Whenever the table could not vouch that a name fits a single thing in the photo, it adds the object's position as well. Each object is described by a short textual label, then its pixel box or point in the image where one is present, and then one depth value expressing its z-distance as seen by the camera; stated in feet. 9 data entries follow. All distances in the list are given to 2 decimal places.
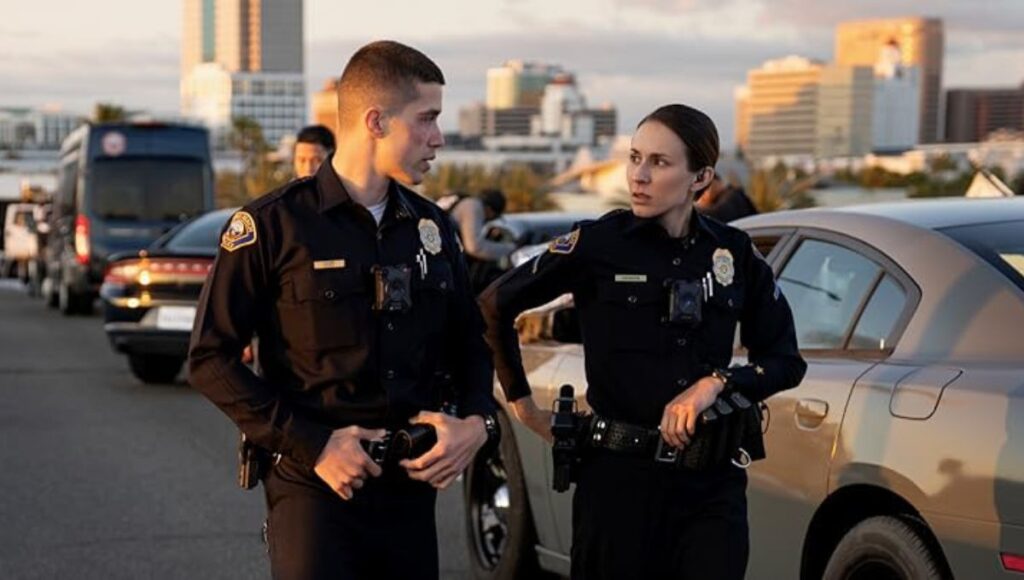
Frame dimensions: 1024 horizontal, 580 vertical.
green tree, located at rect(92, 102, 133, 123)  321.11
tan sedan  14.60
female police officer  13.88
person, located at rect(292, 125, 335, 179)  26.05
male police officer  12.30
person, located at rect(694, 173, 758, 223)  37.55
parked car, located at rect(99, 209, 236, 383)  47.50
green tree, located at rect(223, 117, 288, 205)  195.62
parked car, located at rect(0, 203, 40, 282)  134.23
